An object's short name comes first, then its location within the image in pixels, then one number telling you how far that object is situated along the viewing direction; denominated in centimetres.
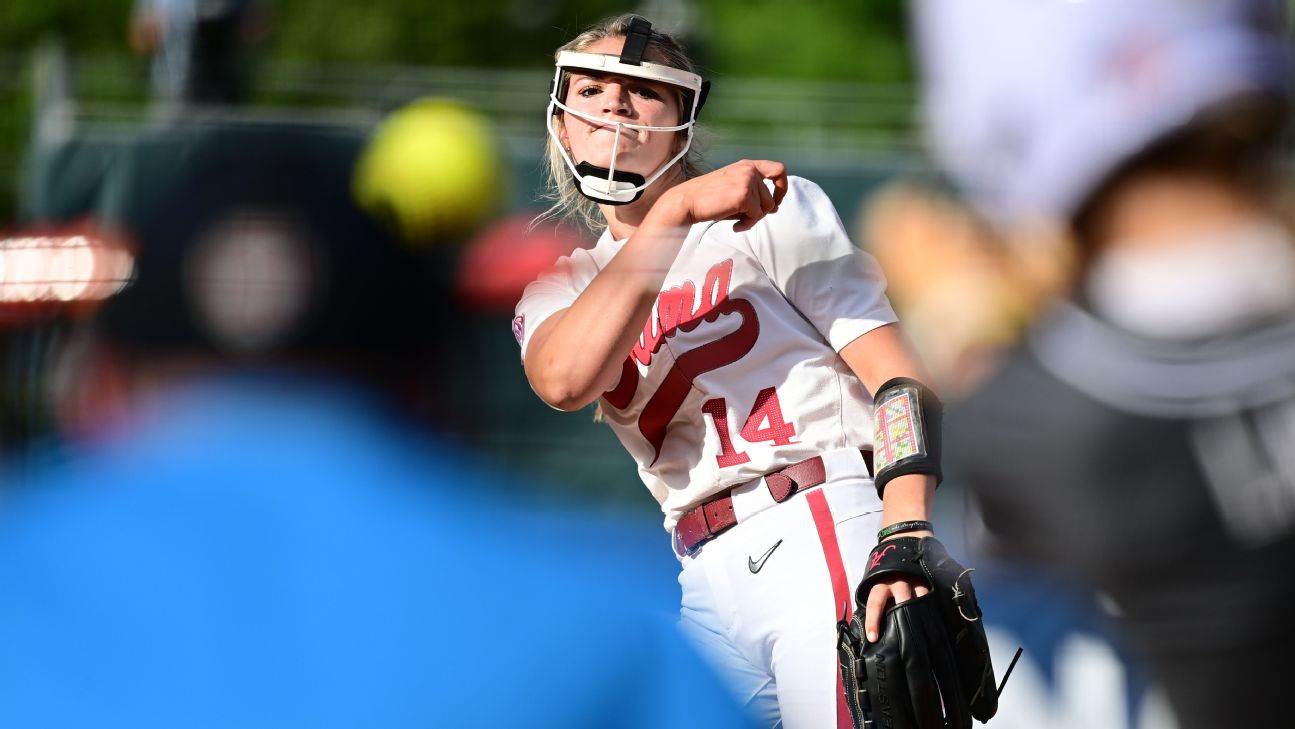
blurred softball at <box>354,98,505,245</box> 580
